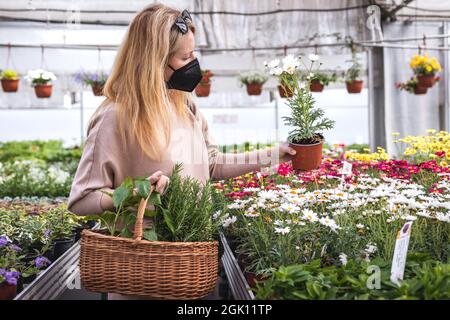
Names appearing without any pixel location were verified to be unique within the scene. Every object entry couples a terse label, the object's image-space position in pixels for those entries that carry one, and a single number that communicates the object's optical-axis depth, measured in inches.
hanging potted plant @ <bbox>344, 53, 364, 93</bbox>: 263.1
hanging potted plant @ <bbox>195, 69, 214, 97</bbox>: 258.2
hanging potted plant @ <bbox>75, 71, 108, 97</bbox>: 261.6
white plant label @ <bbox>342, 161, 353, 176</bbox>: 89.1
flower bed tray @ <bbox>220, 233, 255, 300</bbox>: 68.6
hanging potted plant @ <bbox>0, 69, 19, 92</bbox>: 268.8
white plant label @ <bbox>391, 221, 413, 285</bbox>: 57.0
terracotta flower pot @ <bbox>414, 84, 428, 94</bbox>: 255.0
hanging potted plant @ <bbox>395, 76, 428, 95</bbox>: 255.1
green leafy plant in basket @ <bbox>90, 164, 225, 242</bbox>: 66.2
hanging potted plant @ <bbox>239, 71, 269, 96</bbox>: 275.4
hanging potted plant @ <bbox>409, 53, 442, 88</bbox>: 245.9
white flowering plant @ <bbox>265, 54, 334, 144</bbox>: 81.4
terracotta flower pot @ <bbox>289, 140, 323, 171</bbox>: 80.4
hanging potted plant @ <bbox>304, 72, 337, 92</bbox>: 257.4
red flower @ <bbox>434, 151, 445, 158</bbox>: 131.6
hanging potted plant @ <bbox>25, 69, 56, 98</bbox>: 268.7
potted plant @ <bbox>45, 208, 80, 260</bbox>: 120.1
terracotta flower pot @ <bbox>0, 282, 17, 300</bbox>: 79.2
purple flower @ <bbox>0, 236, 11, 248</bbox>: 91.5
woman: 71.9
